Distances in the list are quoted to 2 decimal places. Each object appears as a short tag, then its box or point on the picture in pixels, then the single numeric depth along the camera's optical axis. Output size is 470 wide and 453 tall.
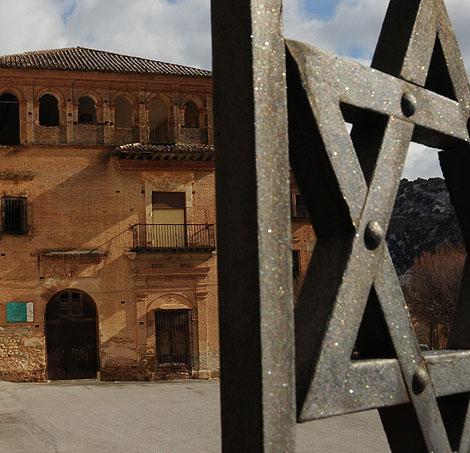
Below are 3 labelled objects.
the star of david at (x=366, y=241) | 1.19
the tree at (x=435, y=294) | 29.06
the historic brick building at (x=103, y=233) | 20.59
